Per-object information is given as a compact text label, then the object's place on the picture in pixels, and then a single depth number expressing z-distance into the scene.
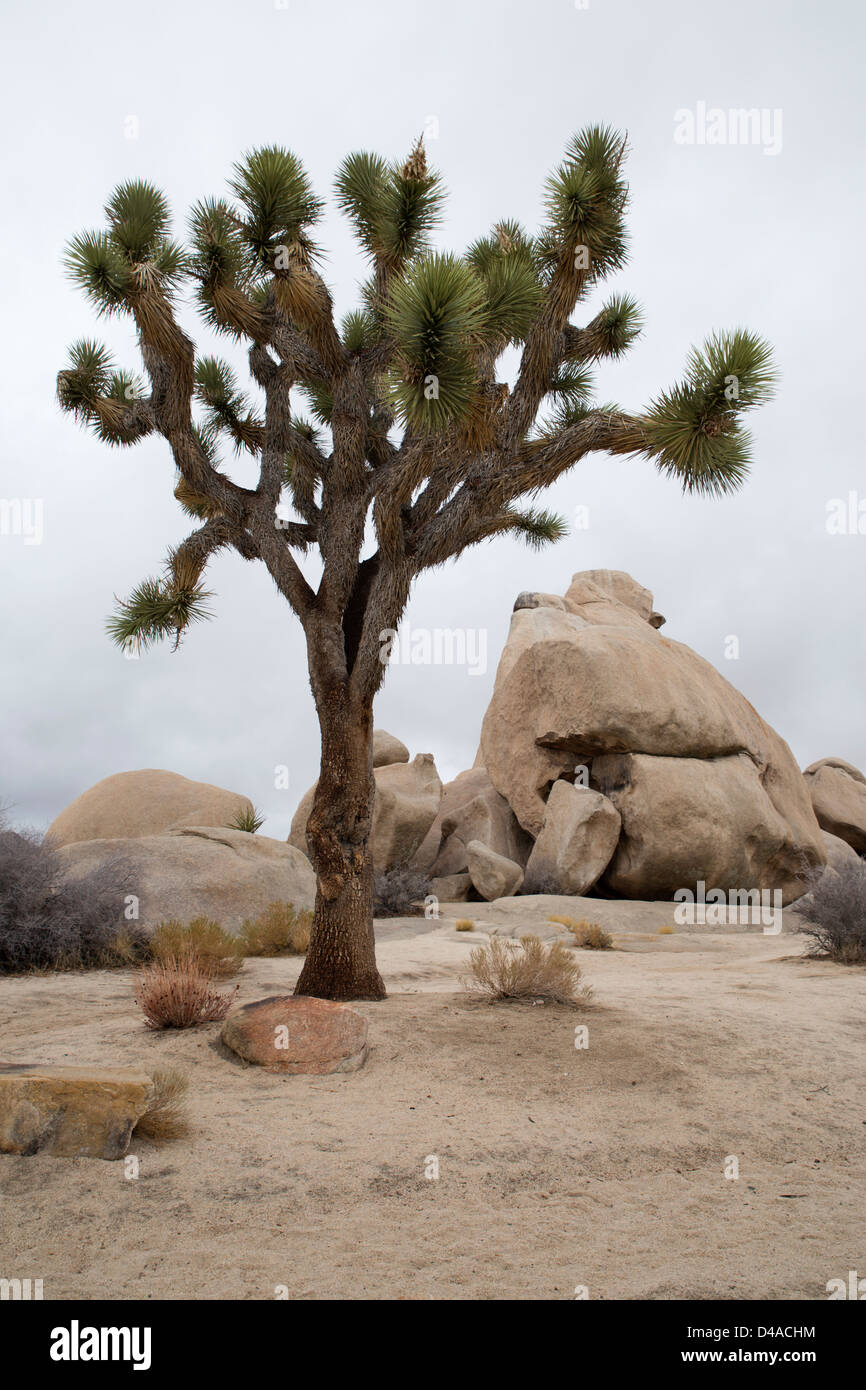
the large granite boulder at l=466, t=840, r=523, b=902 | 17.39
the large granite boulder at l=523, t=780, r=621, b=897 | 17.69
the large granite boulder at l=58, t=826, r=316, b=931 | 10.73
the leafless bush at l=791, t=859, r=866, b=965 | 10.29
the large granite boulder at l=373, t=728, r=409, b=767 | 20.56
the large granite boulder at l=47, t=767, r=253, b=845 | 18.80
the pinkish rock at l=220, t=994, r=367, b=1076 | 5.25
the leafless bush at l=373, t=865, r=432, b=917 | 16.14
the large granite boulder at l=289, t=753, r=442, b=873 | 18.08
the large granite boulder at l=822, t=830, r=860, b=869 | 21.73
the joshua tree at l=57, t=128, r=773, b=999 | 7.00
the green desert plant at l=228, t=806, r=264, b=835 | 18.28
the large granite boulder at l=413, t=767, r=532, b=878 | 20.08
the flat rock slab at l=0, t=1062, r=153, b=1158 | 3.82
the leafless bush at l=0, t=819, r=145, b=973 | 8.87
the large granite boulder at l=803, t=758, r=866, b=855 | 24.02
